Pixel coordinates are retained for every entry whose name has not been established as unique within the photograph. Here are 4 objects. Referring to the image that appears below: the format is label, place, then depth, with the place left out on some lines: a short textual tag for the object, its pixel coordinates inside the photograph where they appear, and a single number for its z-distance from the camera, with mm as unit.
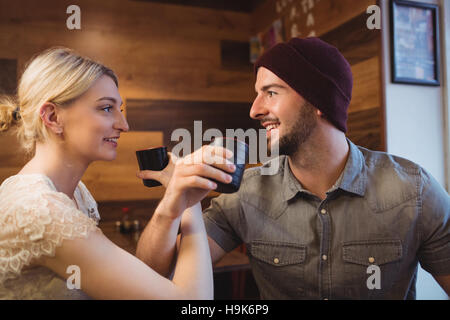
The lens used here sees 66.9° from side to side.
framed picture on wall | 1506
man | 973
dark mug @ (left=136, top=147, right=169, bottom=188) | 787
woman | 602
